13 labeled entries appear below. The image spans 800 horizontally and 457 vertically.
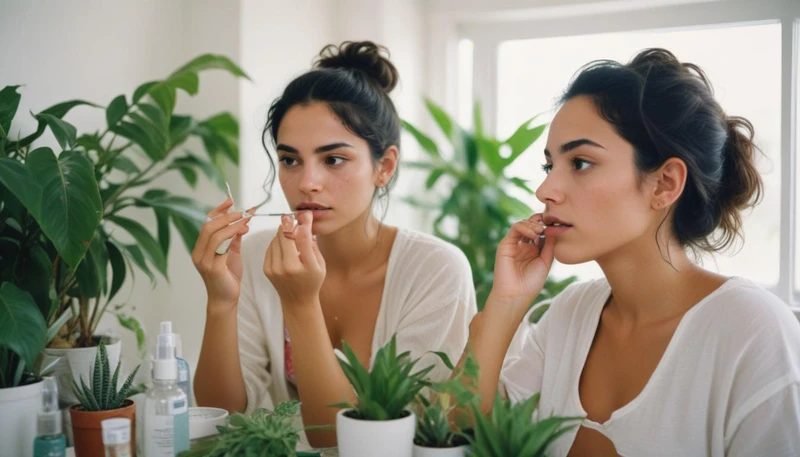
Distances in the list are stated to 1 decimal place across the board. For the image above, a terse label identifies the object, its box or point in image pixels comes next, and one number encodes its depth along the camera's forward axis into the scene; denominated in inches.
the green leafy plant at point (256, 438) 40.6
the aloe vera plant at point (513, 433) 38.4
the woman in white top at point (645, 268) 48.3
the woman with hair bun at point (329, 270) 55.0
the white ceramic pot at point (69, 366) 61.0
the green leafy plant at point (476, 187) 108.9
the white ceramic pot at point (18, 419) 47.5
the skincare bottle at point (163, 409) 44.0
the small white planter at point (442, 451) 40.1
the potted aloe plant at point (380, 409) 40.0
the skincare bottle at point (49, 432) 43.8
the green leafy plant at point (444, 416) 38.7
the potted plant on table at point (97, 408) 45.9
